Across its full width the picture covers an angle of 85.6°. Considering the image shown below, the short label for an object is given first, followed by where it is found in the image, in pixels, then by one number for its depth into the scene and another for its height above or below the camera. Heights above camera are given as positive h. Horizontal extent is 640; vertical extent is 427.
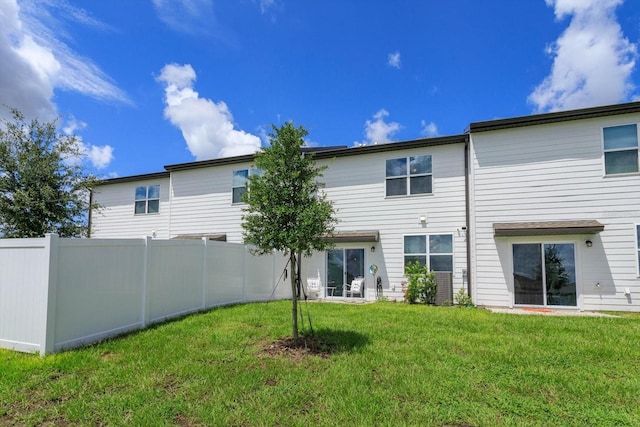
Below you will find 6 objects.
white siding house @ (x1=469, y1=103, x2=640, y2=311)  9.71 +1.17
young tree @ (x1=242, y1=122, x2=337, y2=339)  5.62 +0.71
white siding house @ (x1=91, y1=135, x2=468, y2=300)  11.72 +1.38
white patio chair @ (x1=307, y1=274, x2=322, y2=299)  13.14 -1.57
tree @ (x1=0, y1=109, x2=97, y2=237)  8.41 +1.60
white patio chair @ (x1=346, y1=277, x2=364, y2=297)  12.39 -1.43
